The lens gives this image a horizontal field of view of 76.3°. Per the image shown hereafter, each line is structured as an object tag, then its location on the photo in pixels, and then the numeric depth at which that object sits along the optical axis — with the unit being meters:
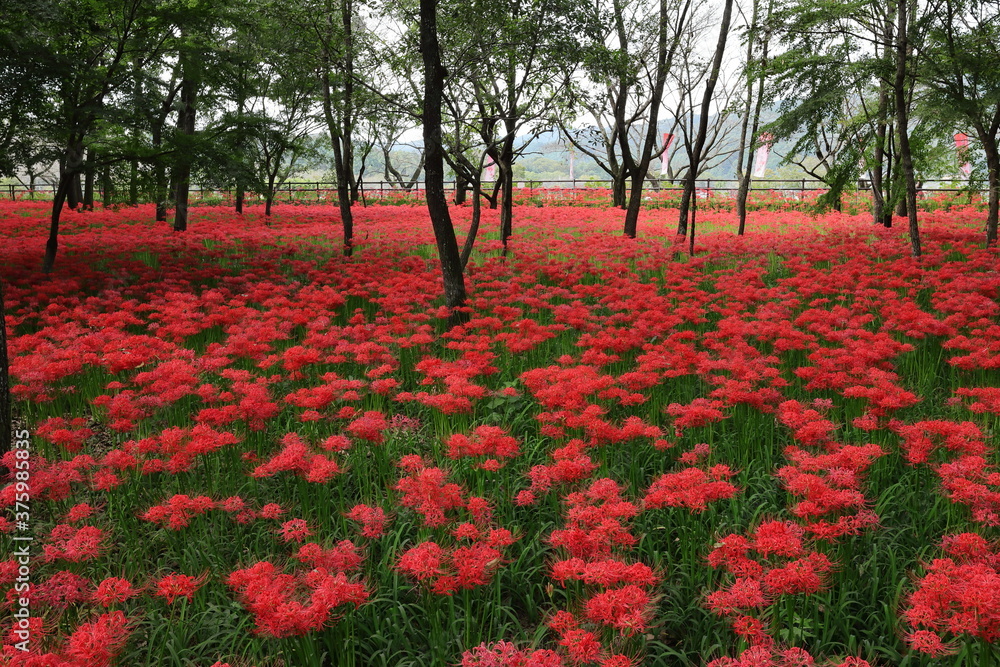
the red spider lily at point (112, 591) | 2.47
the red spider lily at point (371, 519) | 2.95
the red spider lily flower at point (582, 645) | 2.12
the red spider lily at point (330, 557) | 2.59
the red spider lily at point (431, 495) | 3.03
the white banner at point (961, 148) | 17.22
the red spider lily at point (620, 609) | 2.17
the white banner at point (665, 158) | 26.42
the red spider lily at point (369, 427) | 3.74
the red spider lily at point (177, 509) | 3.02
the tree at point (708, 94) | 14.11
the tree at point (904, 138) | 11.62
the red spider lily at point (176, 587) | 2.43
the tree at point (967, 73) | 12.23
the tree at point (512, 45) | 9.70
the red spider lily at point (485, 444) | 3.45
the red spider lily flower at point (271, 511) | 3.29
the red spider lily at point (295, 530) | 2.94
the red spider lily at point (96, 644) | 2.08
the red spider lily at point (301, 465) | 3.27
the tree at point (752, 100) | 13.41
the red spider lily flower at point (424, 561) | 2.51
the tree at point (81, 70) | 10.69
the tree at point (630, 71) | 10.37
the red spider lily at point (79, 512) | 3.04
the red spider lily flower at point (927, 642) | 2.21
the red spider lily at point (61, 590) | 2.67
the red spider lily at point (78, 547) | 2.79
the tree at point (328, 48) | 10.18
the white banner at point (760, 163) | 43.95
